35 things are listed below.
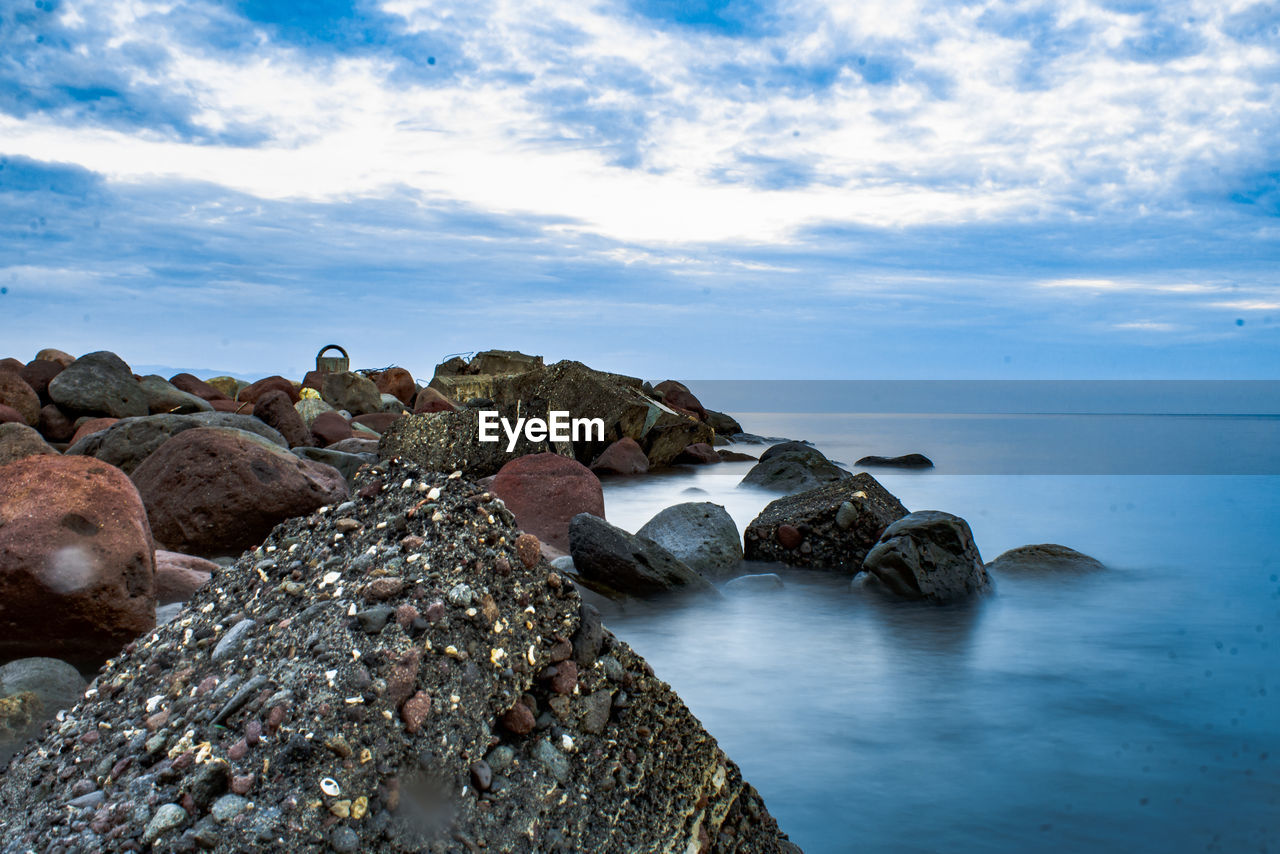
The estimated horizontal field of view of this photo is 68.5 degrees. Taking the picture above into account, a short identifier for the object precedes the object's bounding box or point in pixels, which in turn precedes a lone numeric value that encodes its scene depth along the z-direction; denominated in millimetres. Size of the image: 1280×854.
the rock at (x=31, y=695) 3020
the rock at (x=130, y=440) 7824
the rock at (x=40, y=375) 12547
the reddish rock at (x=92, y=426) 10045
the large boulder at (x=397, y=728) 1591
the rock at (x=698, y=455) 16156
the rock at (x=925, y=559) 6141
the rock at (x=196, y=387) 15884
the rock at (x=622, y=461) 13961
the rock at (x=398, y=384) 23078
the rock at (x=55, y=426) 11789
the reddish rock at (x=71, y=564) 3670
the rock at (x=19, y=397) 11383
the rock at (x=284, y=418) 11305
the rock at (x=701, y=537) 6832
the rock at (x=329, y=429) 12211
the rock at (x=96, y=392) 11992
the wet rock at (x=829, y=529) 6988
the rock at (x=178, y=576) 4520
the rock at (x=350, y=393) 18391
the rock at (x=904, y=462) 17938
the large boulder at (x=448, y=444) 10867
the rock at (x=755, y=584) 6234
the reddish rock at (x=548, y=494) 7062
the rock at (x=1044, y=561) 7340
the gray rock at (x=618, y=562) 5555
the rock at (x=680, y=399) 20516
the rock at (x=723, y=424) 23859
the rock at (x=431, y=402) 17578
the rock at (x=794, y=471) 11523
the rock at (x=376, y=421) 15102
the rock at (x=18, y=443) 8352
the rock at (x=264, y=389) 16891
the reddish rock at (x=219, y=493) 5906
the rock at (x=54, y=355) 16875
